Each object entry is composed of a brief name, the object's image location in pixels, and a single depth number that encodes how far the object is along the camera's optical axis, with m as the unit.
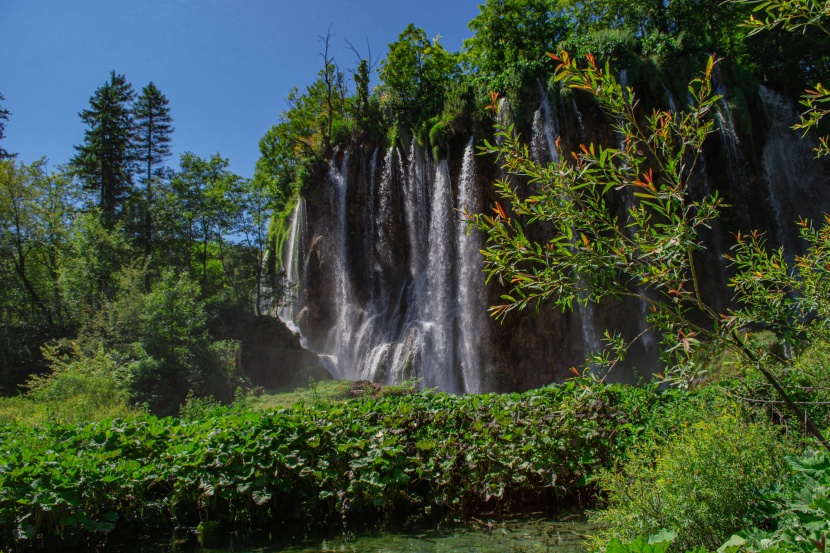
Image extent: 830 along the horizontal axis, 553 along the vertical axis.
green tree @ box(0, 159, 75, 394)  23.38
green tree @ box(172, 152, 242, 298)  28.14
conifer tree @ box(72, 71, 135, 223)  36.56
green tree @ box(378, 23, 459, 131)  25.61
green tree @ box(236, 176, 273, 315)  28.33
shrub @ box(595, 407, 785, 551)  3.05
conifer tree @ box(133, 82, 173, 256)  40.49
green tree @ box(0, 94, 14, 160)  31.30
